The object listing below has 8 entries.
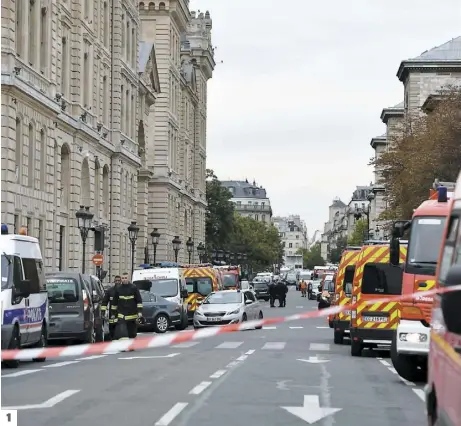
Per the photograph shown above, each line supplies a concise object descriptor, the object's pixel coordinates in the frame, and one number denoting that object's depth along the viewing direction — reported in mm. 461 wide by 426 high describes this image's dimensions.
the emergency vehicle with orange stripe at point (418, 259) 18734
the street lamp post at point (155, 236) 70375
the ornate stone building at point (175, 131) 91812
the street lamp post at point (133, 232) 59812
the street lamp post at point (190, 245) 85694
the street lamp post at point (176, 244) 76912
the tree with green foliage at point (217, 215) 137975
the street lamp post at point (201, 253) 98188
